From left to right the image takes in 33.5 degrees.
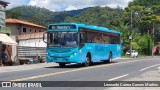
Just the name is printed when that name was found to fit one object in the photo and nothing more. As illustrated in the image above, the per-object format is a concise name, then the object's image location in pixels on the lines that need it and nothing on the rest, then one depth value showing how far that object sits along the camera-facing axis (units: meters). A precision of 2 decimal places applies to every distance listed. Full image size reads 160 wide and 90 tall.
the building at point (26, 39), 25.39
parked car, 47.74
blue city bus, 18.25
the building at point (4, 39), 23.02
